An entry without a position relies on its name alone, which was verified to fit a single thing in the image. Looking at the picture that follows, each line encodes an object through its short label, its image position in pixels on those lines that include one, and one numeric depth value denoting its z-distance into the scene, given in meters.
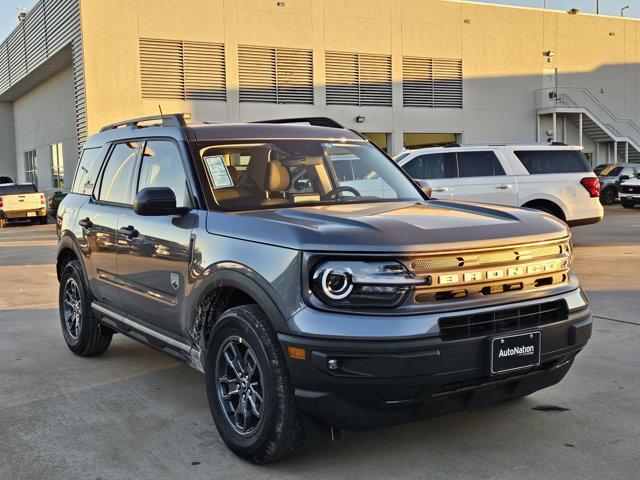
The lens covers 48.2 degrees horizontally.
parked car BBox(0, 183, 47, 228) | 27.20
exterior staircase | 36.22
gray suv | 3.35
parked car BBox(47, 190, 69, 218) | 29.20
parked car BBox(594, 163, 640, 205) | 28.66
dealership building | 27.72
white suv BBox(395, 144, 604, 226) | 12.95
